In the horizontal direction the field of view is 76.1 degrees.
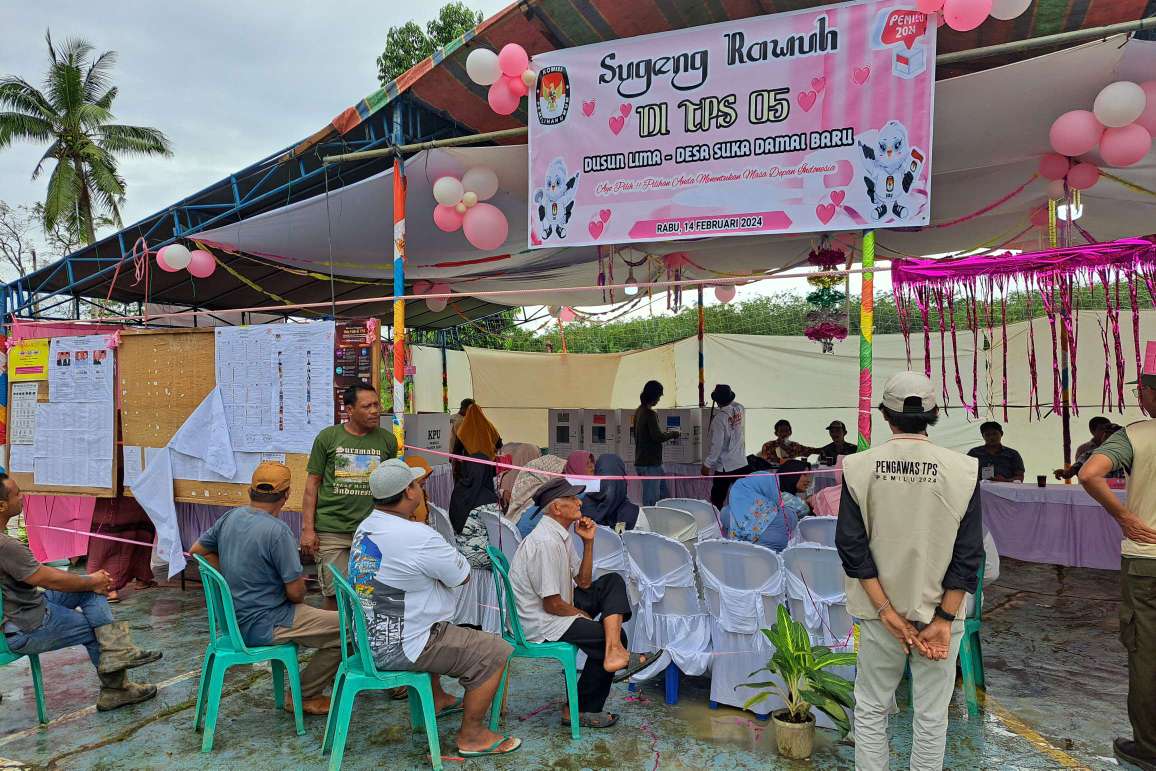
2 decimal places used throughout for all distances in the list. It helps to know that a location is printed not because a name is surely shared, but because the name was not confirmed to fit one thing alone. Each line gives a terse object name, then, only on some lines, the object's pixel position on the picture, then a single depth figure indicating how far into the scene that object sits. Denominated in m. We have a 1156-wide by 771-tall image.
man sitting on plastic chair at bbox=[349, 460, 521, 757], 2.89
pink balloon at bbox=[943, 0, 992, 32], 3.28
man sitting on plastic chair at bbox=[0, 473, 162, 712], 3.36
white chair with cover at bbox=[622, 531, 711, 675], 3.58
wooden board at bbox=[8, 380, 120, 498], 5.40
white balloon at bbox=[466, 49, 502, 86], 4.11
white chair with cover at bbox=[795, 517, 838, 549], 4.21
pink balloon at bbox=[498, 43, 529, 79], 4.14
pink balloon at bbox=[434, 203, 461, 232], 4.93
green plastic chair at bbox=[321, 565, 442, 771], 2.89
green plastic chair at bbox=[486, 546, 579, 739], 3.23
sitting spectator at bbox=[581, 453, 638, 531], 4.75
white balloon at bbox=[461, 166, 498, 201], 4.86
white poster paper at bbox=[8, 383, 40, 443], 5.74
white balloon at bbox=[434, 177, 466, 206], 4.77
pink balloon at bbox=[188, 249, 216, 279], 6.02
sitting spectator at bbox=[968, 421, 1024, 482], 6.76
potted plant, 3.05
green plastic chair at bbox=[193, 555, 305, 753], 3.22
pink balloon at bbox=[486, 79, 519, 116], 4.26
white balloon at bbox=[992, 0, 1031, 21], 3.39
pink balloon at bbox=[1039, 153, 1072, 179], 4.55
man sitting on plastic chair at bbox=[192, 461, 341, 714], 3.31
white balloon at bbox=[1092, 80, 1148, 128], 3.70
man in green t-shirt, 4.06
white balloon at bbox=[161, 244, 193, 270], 5.80
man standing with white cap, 2.36
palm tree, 20.66
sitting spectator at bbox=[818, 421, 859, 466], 8.07
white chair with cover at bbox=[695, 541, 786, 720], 3.41
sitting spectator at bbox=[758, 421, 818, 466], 7.27
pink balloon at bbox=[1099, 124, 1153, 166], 3.83
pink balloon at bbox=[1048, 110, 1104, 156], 3.91
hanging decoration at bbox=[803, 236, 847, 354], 6.54
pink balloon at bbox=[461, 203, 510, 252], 4.87
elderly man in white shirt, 3.24
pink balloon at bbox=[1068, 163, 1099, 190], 4.48
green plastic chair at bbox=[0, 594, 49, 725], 3.52
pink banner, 3.59
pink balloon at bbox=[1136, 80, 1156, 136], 3.79
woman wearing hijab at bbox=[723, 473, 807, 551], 4.45
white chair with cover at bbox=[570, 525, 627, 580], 4.14
